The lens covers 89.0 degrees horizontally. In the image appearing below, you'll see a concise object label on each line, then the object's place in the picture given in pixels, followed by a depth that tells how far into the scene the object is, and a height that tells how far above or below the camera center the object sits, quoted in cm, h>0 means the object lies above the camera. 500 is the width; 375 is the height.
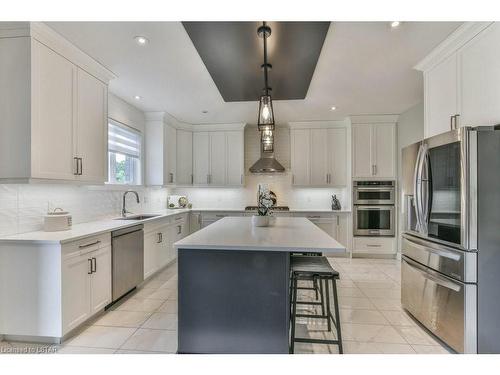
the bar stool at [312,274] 191 -66
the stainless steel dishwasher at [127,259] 277 -83
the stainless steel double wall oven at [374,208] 472 -37
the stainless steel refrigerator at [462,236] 186 -37
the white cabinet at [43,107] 209 +72
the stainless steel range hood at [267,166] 494 +44
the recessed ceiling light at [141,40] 224 +133
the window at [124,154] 371 +54
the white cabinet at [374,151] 472 +70
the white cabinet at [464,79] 196 +96
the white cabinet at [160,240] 350 -82
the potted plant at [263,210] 270 -23
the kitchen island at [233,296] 187 -81
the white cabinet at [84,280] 215 -85
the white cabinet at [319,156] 507 +65
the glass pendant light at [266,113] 221 +67
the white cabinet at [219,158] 532 +64
